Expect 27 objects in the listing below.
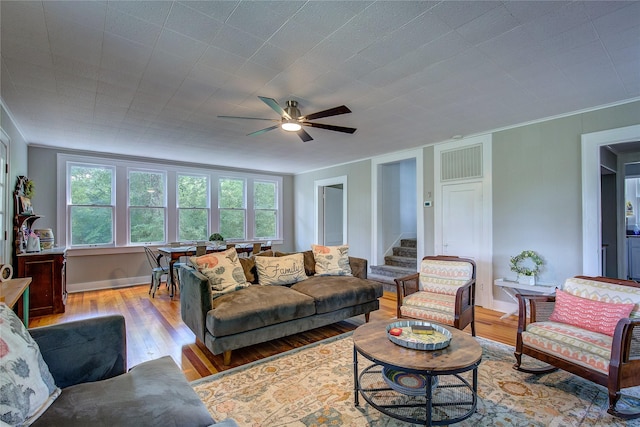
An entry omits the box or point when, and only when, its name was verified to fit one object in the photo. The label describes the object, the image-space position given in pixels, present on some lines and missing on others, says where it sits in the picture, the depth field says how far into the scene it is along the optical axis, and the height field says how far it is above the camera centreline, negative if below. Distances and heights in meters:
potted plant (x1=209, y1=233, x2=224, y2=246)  5.84 -0.41
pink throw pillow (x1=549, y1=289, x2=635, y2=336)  2.28 -0.77
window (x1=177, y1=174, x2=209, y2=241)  6.64 +0.24
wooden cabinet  4.06 -0.84
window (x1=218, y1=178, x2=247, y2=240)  7.22 +0.24
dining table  5.13 -0.60
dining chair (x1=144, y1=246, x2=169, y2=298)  5.06 -0.91
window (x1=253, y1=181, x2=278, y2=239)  7.82 +0.23
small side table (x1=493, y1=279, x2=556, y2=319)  3.62 -0.88
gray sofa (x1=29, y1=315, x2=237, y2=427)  1.24 -0.82
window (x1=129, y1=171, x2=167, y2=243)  6.07 +0.24
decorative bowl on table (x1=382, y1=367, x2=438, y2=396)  1.91 -1.10
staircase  5.52 -0.95
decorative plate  1.98 -0.85
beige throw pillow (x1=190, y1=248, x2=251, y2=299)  3.20 -0.59
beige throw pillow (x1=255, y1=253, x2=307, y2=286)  3.68 -0.66
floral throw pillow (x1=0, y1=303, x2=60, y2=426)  1.11 -0.65
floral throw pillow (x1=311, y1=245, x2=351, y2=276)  4.09 -0.60
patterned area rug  1.96 -1.32
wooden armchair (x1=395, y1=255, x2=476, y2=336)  2.99 -0.85
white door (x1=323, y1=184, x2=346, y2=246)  7.63 +0.04
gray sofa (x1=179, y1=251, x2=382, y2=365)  2.73 -0.92
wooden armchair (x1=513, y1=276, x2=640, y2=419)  1.93 -0.91
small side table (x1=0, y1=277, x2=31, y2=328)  2.06 -0.55
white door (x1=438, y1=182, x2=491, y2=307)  4.48 -0.08
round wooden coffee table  1.78 -1.09
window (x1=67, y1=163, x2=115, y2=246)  5.52 +0.27
